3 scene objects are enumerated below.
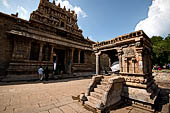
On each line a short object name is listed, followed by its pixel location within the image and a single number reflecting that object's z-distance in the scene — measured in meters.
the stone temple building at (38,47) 9.57
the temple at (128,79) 3.75
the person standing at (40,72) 9.70
